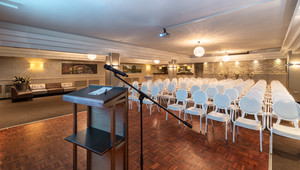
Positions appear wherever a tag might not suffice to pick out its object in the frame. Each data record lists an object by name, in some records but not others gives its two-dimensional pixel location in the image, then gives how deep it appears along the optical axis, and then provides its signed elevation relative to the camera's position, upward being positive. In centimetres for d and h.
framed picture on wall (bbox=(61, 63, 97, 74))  1038 +128
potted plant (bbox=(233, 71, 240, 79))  1178 +85
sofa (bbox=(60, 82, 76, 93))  986 -24
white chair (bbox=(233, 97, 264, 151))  277 -57
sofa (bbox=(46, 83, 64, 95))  908 -30
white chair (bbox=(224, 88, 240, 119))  431 -30
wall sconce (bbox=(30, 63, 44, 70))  895 +122
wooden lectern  143 -57
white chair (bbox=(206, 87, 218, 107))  493 -27
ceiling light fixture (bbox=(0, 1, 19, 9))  306 +183
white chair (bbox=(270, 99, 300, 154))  248 -60
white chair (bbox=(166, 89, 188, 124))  400 -45
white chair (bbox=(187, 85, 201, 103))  528 -17
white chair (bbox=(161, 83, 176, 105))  601 -19
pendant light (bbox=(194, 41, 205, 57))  548 +134
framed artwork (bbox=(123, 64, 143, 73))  1486 +182
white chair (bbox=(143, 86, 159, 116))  517 -28
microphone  157 +16
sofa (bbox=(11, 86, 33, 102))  708 -58
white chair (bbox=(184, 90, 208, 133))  360 -48
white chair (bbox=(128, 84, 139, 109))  540 -56
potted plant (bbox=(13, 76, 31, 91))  791 +5
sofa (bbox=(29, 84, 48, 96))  840 -34
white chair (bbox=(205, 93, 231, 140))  319 -54
